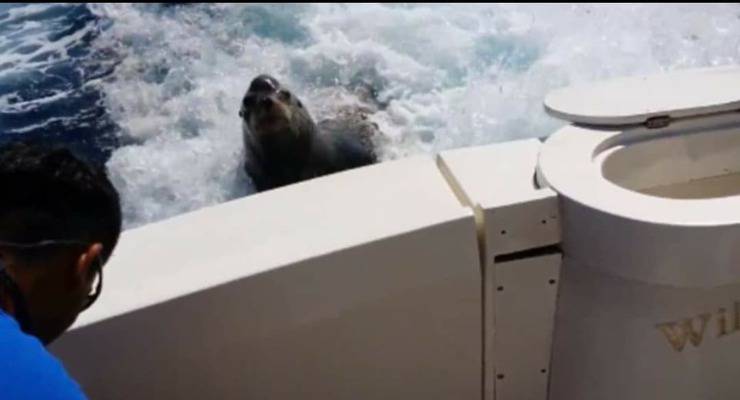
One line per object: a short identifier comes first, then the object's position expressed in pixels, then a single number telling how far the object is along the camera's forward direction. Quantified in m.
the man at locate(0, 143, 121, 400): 1.10
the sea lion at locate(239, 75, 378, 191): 3.63
